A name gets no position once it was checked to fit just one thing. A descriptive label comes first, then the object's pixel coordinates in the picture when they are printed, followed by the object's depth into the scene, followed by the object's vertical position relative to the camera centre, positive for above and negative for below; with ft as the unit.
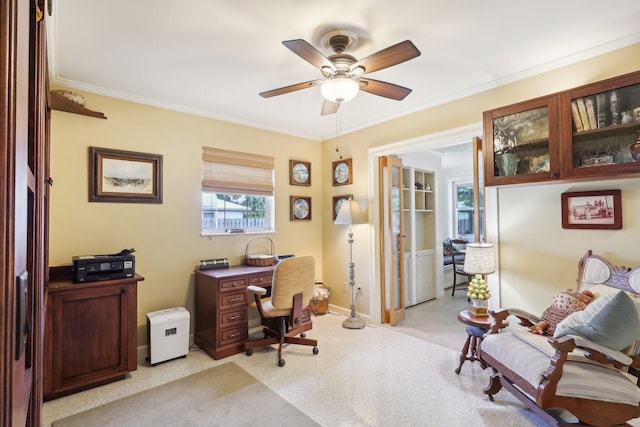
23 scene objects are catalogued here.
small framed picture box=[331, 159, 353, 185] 14.06 +2.10
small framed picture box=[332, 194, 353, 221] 14.05 +0.78
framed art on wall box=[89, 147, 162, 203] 9.51 +1.42
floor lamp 12.59 -0.04
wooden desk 10.10 -2.92
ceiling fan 5.94 +3.14
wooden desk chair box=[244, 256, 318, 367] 9.60 -2.50
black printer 8.25 -1.23
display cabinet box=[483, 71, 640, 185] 6.79 +1.91
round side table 8.43 -3.14
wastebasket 14.15 -3.73
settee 5.66 -2.91
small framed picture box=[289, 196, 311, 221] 14.24 +0.49
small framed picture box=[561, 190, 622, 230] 7.52 +0.13
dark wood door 1.81 +0.11
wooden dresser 7.80 -2.92
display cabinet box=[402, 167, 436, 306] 15.48 -0.84
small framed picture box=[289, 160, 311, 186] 14.28 +2.13
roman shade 11.86 +1.88
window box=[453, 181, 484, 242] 21.43 +0.46
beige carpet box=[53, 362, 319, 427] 6.94 -4.40
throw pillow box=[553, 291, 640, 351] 5.63 -1.96
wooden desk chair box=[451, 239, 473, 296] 17.80 -2.46
